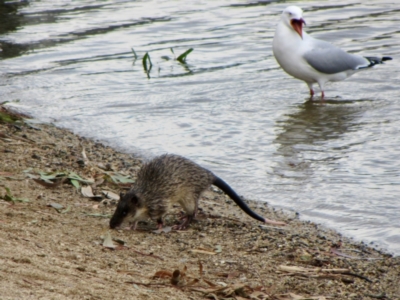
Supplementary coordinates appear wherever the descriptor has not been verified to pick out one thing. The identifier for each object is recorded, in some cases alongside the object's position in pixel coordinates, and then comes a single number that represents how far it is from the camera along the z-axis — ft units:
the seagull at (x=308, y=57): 68.08
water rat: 35.06
